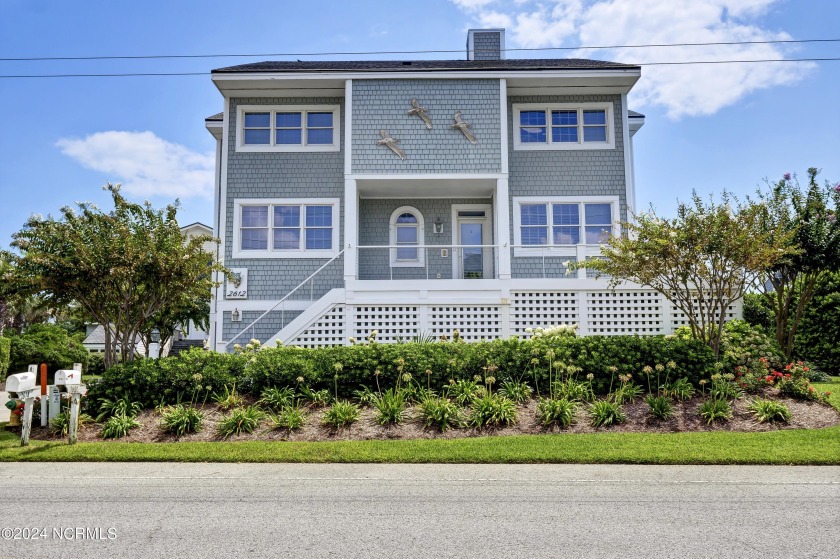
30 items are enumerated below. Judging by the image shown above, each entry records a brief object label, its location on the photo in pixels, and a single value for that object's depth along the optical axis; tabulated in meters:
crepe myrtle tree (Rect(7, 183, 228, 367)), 10.36
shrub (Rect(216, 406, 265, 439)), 9.32
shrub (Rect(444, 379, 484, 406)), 10.06
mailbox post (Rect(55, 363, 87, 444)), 8.97
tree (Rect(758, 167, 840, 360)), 13.46
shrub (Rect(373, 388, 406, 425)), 9.48
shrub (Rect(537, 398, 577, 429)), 9.33
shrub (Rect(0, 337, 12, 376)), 19.52
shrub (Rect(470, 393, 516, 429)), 9.38
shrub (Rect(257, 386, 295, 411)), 10.15
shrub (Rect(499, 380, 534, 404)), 10.23
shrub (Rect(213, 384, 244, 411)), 10.17
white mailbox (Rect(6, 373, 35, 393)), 9.10
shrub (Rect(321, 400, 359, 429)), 9.40
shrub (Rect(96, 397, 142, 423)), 9.93
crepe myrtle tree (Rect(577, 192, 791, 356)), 10.91
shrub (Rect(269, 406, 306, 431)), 9.34
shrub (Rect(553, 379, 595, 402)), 10.27
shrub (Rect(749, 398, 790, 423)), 9.42
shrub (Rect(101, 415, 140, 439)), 9.32
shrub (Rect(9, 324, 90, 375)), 21.28
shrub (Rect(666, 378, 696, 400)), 10.30
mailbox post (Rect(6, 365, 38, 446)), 9.02
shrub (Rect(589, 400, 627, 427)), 9.35
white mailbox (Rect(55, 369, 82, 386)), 9.69
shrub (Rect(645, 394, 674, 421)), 9.52
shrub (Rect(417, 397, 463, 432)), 9.35
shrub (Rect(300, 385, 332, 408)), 10.27
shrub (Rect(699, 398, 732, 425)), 9.45
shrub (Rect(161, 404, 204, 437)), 9.34
